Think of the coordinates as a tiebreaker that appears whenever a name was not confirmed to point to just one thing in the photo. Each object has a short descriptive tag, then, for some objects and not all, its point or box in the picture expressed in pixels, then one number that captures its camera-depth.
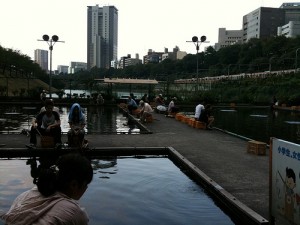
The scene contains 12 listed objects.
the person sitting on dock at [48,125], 11.45
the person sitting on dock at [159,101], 31.79
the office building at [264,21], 167.75
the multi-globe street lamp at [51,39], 37.21
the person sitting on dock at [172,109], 25.44
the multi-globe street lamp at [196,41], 37.75
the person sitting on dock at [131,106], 26.83
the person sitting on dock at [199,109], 18.29
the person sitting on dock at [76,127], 11.65
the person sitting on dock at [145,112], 20.91
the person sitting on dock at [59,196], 2.39
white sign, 4.71
